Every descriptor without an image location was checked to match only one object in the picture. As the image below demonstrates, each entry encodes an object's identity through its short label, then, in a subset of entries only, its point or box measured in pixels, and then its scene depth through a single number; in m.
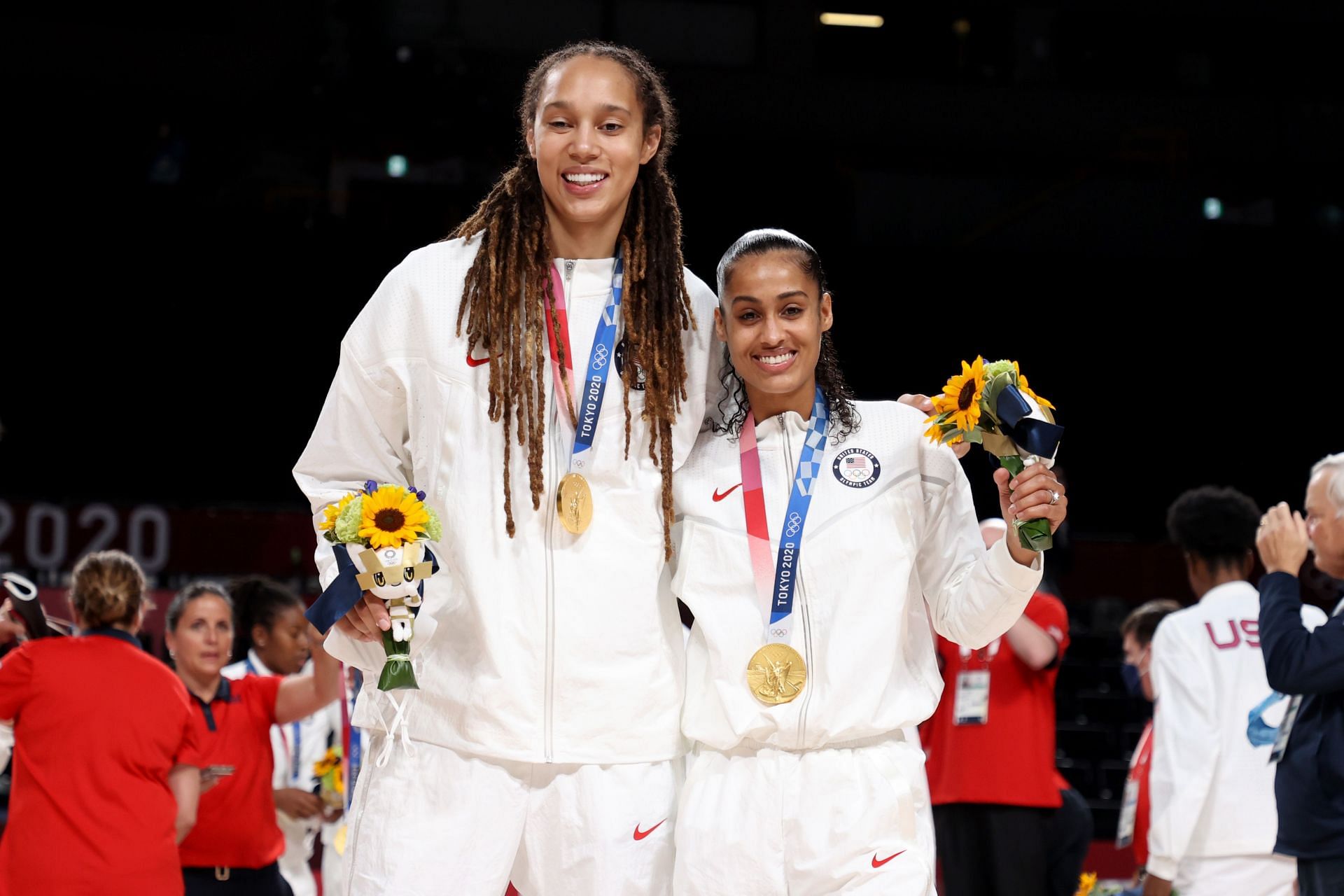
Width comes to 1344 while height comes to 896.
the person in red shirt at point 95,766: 9.35
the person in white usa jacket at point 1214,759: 10.15
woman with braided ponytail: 5.38
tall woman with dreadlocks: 5.32
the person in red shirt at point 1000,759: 10.89
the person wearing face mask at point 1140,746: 12.18
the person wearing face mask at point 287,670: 12.94
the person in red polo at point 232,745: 10.53
